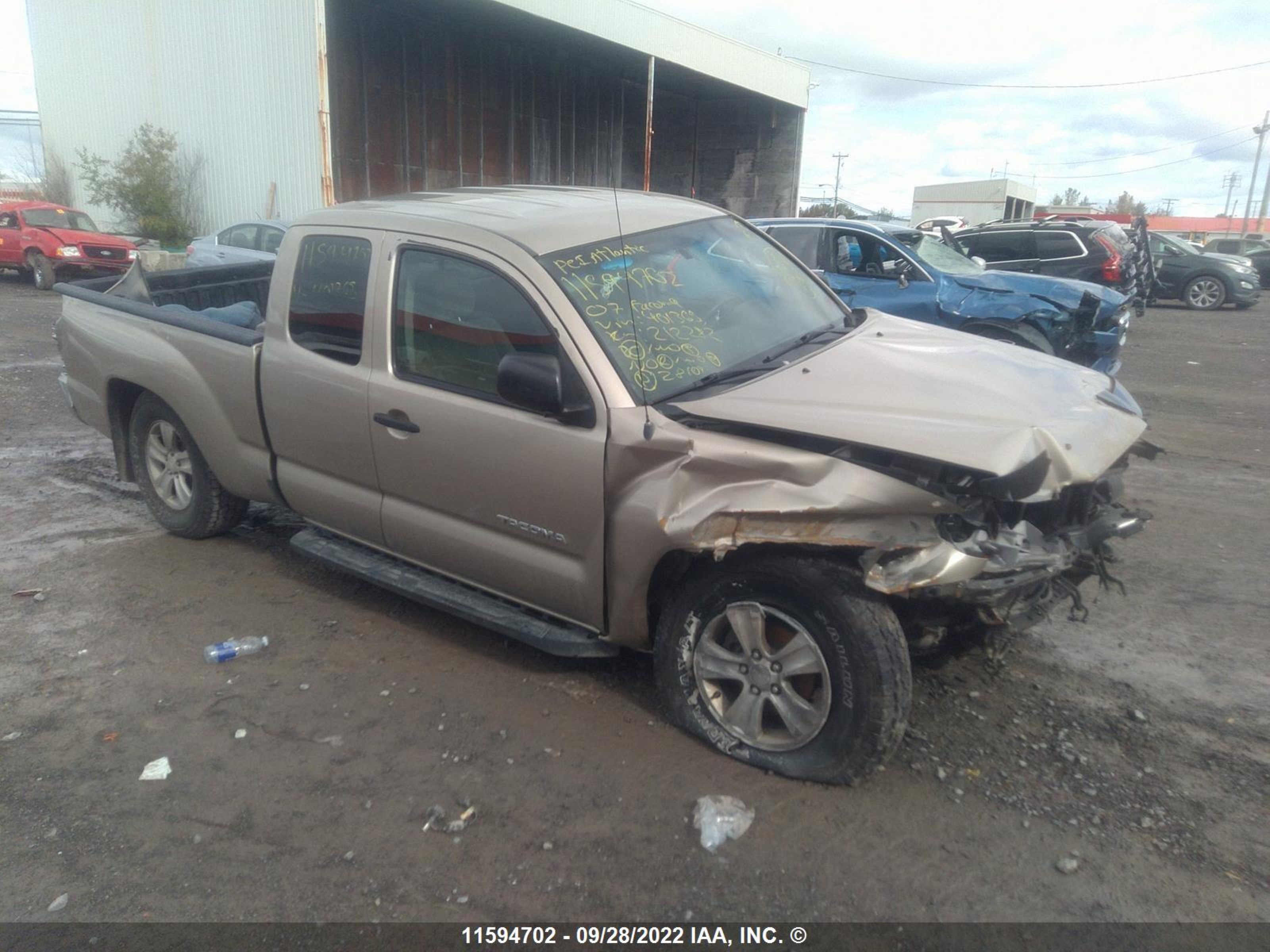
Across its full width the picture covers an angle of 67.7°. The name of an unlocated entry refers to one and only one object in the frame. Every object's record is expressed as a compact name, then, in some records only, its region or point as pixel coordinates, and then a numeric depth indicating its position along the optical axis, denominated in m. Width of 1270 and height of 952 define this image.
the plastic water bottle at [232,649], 4.17
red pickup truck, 18.12
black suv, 13.41
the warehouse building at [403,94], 19.30
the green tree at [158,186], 21.62
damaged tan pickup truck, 2.98
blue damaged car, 8.57
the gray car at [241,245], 15.02
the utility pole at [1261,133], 59.41
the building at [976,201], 42.41
